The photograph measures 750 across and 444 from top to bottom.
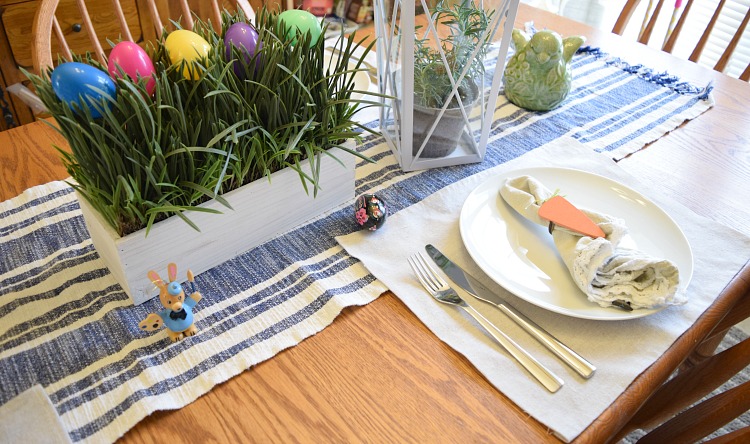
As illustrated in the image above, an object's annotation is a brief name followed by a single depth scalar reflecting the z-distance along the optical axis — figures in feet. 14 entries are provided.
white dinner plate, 2.26
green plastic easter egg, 2.50
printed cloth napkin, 2.17
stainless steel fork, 2.00
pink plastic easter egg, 2.12
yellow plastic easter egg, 2.28
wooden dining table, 1.86
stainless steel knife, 2.05
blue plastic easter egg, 1.88
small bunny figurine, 2.00
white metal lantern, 2.63
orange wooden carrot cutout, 2.36
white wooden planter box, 2.12
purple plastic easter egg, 2.35
